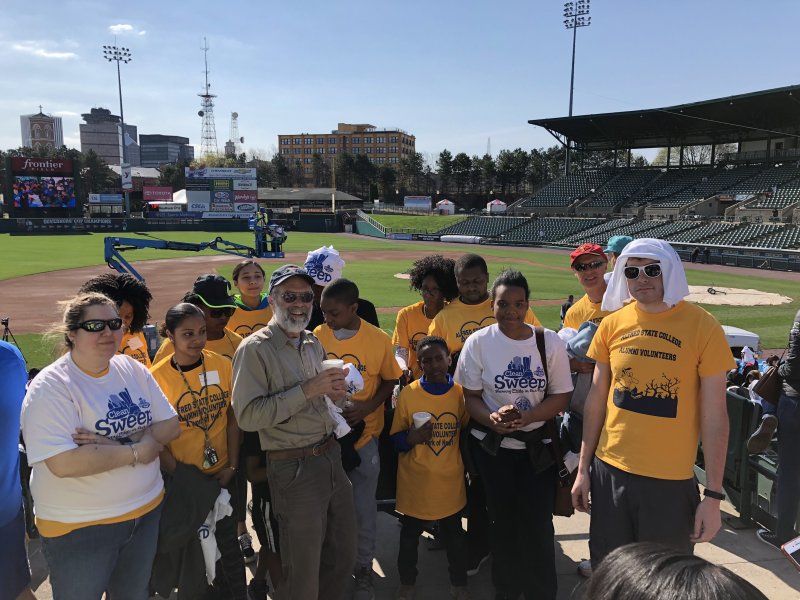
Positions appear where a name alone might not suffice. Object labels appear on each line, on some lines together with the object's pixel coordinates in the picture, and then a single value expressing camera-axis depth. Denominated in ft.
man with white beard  9.59
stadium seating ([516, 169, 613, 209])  203.10
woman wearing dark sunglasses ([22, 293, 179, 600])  8.14
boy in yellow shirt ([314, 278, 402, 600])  12.25
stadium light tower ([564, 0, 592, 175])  204.95
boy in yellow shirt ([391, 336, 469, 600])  11.93
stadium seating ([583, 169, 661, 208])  187.21
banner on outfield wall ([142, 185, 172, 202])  282.97
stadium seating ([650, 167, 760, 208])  163.94
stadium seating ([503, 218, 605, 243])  163.73
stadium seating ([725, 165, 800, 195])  150.61
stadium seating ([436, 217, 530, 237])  183.62
